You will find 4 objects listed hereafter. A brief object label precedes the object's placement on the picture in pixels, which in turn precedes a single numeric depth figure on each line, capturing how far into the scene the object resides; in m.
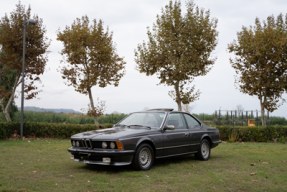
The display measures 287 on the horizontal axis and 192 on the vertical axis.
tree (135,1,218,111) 21.17
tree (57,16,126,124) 21.48
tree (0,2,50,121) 19.77
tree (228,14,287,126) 20.97
